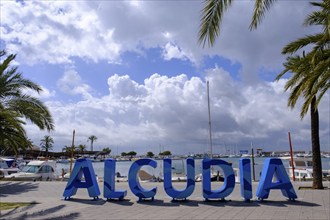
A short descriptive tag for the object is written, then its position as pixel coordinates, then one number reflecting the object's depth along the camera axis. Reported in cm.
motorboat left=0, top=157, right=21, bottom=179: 3619
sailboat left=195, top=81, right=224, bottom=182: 3069
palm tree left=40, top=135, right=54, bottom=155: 12129
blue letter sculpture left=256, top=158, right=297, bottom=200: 1472
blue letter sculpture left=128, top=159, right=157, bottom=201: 1509
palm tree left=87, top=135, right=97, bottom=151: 14375
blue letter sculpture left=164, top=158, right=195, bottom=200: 1498
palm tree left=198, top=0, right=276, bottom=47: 770
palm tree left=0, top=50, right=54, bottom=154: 1800
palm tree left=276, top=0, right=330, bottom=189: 1345
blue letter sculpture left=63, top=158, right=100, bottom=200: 1566
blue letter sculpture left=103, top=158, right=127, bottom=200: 1541
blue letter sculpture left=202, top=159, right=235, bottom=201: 1482
